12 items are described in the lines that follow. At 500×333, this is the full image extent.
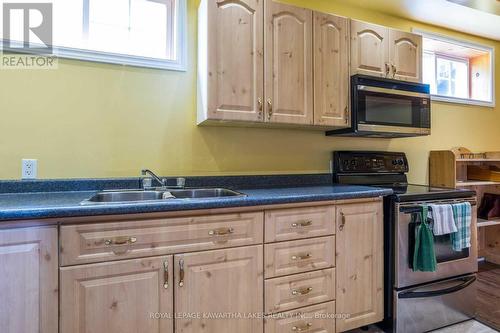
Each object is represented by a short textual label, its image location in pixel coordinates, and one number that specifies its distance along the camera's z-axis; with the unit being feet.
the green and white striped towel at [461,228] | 6.49
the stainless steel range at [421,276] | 6.08
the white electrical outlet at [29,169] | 5.53
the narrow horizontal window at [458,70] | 9.97
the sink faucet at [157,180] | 6.11
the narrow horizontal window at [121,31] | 6.01
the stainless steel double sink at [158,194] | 5.66
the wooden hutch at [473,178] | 8.99
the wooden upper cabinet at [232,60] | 5.84
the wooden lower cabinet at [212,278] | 3.84
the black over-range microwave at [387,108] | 7.00
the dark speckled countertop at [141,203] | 3.78
